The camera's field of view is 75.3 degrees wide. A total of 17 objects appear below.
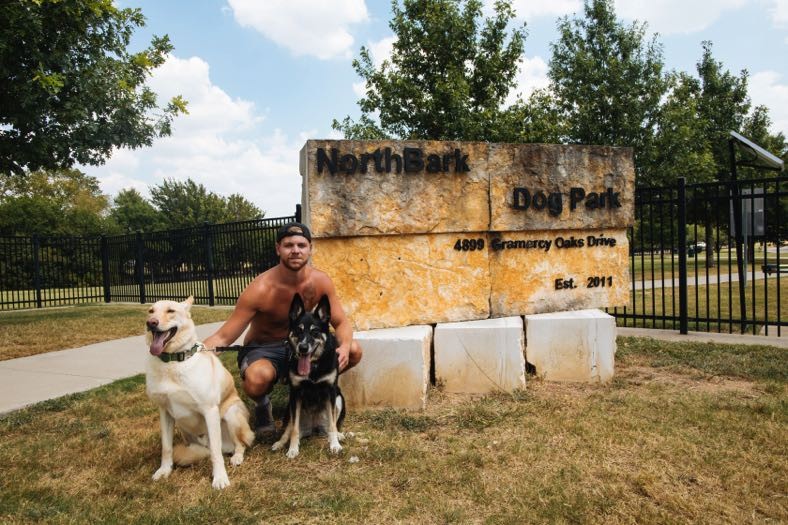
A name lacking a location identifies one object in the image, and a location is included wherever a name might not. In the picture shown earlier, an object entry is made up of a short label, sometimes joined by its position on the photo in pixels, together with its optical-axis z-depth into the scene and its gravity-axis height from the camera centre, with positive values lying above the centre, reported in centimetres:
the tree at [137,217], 5009 +448
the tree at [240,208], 5162 +524
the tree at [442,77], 1501 +545
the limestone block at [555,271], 571 -25
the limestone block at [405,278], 512 -25
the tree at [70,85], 830 +331
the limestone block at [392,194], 498 +62
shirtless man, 387 -47
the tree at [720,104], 2081 +577
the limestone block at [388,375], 469 -110
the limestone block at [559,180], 562 +79
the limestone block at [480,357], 508 -105
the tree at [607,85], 1780 +577
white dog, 309 -77
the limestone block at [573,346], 532 -102
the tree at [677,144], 1736 +354
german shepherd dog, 347 -78
